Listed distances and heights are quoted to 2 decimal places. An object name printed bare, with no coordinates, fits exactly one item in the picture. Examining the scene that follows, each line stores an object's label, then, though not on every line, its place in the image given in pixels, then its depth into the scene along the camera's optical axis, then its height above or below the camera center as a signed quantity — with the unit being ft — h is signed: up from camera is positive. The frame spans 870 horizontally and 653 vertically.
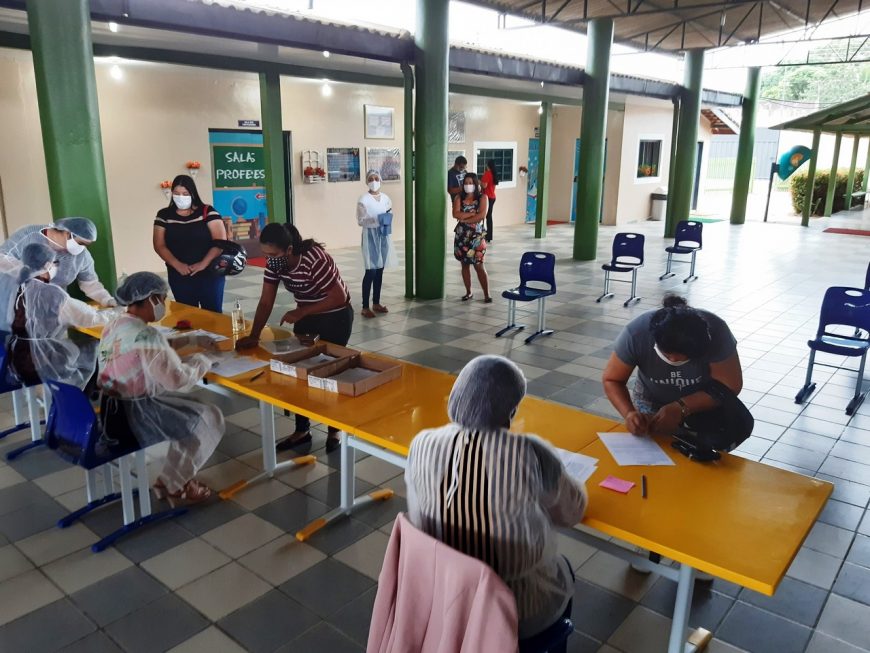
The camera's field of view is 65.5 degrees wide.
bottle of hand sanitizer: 14.99 -3.33
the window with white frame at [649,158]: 62.49 +1.41
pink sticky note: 8.04 -3.65
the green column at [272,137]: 32.08 +1.45
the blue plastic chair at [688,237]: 33.92 -3.18
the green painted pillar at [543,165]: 48.57 +0.46
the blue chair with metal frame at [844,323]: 18.17 -3.96
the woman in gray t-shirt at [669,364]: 9.12 -2.80
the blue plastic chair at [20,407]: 14.02 -5.47
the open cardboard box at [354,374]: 11.26 -3.49
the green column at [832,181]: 66.08 -0.55
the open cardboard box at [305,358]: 12.03 -3.44
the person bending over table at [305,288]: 13.58 -2.47
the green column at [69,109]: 17.39 +1.47
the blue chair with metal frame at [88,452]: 10.63 -4.53
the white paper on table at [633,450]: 8.82 -3.65
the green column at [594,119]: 38.06 +2.96
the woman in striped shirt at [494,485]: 6.34 -2.92
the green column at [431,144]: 27.58 +1.09
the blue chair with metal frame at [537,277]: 23.95 -3.71
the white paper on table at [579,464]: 8.43 -3.66
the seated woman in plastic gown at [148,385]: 10.86 -3.49
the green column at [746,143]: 59.00 +2.68
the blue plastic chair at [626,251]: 30.37 -3.43
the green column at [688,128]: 50.21 +3.30
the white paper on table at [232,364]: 12.23 -3.58
